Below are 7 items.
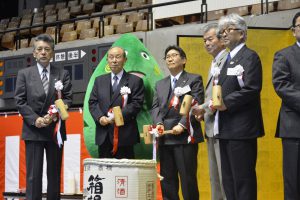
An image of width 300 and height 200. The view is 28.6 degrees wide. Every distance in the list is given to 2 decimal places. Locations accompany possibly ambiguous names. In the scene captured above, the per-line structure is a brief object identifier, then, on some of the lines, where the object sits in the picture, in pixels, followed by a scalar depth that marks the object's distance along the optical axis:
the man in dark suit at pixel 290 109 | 3.54
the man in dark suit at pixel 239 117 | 3.77
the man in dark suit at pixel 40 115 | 4.52
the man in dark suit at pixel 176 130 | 4.32
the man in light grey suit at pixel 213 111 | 4.06
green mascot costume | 4.91
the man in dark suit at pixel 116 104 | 4.56
